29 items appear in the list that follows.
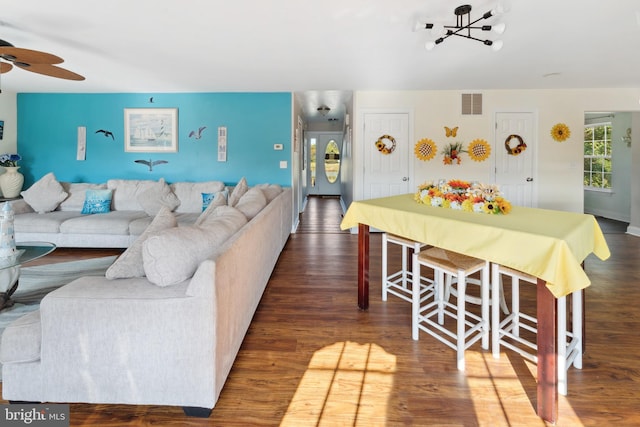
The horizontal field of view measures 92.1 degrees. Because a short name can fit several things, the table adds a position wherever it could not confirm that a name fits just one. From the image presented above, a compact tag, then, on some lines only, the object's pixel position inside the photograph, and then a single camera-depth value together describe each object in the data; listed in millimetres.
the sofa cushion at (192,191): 4441
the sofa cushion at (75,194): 4359
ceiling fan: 2307
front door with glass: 10516
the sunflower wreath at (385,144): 5203
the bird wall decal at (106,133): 5113
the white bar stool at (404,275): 2357
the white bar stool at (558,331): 1496
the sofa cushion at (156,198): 4195
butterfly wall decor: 5113
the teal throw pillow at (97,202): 4203
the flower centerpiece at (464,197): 1937
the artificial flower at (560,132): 5000
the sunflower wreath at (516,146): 5074
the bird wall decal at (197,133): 5125
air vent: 5059
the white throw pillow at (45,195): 4137
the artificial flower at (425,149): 5133
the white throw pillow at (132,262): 1475
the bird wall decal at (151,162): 5164
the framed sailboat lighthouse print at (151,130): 5082
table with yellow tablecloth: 1277
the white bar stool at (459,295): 1719
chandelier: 2343
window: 6578
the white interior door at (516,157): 5062
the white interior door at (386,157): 5176
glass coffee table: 2221
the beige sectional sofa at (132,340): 1277
